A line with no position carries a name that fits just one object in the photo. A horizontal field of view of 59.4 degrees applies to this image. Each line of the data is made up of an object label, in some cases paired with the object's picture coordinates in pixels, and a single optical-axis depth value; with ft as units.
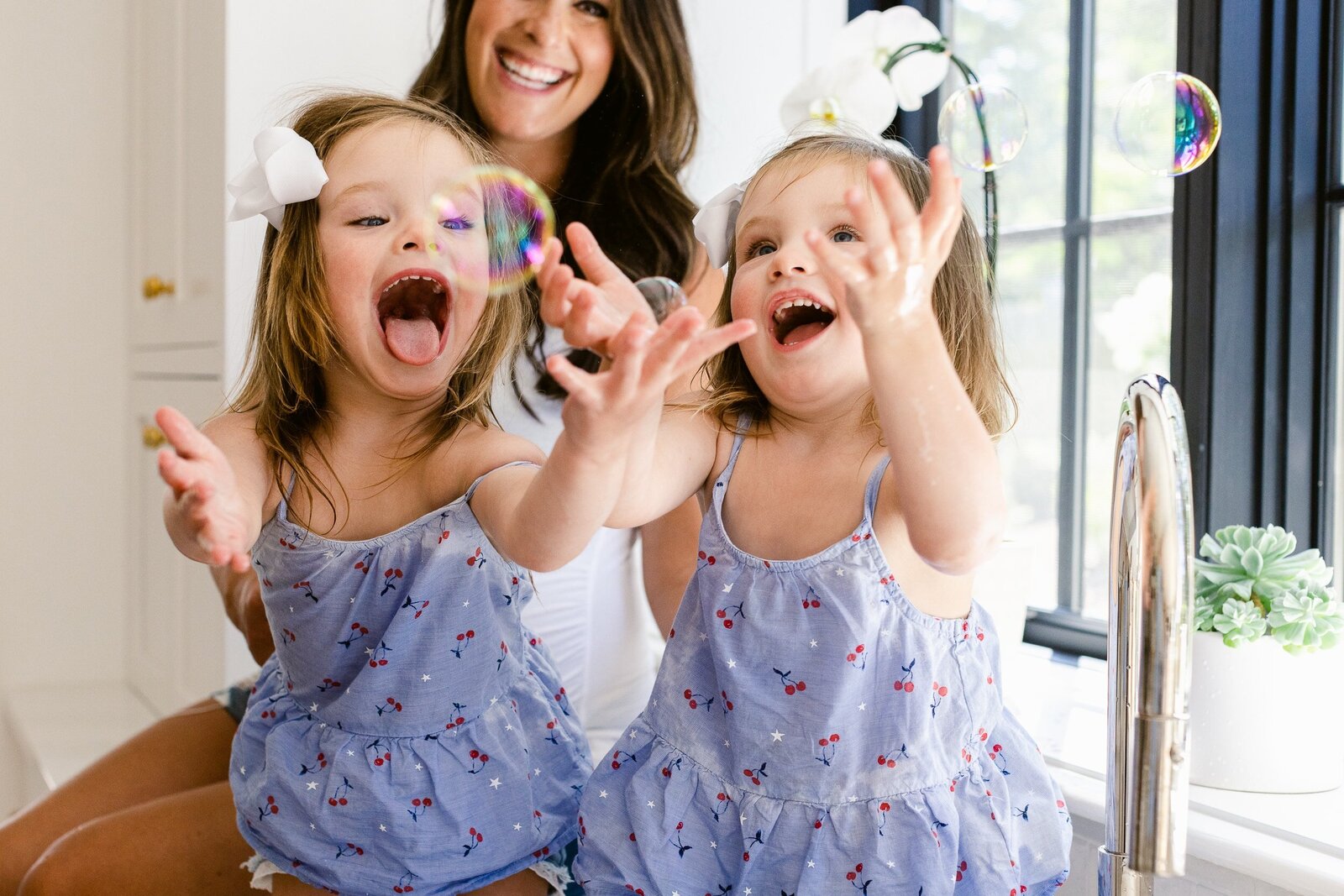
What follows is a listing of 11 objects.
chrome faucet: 1.99
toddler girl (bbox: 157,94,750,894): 2.60
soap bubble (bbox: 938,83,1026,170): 3.26
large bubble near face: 2.58
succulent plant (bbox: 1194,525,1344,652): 2.99
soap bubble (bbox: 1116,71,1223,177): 3.10
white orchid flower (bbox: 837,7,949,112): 4.22
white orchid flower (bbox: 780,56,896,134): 4.10
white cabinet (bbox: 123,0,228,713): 4.98
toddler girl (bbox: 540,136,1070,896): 2.38
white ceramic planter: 2.99
